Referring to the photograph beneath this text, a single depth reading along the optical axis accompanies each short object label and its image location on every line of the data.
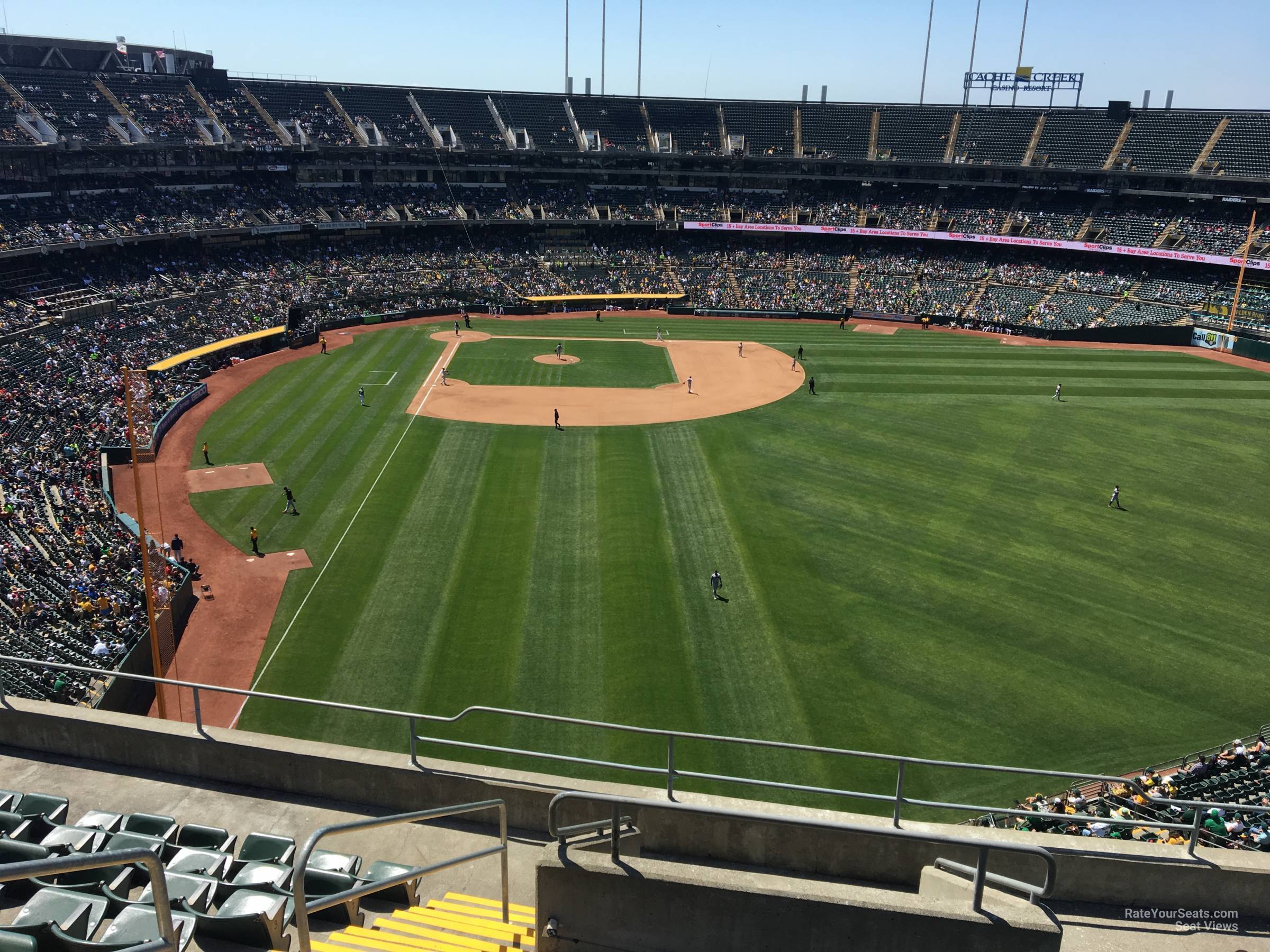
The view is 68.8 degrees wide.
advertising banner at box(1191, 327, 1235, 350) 64.00
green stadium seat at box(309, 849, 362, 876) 8.39
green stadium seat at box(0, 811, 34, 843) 8.52
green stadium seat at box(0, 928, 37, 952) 6.35
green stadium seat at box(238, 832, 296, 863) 8.59
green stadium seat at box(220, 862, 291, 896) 7.94
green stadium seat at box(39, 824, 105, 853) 8.28
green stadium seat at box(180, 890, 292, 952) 7.43
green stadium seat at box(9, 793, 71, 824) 9.02
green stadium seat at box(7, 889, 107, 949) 7.13
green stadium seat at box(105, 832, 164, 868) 8.03
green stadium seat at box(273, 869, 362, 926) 8.01
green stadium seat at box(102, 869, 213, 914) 7.76
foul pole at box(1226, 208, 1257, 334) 64.50
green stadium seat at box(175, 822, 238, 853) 8.85
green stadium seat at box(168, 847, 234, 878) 8.20
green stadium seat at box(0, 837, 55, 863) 7.95
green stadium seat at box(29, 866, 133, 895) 8.19
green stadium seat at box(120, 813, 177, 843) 8.78
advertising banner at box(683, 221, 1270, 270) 68.56
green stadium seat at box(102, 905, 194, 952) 6.79
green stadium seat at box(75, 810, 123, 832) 8.84
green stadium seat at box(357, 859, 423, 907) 8.72
